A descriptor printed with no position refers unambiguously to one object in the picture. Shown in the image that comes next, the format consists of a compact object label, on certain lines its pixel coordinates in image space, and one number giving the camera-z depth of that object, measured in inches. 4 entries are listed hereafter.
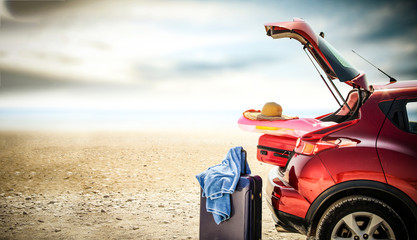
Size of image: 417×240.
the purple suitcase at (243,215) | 126.3
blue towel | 126.0
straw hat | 142.4
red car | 101.3
